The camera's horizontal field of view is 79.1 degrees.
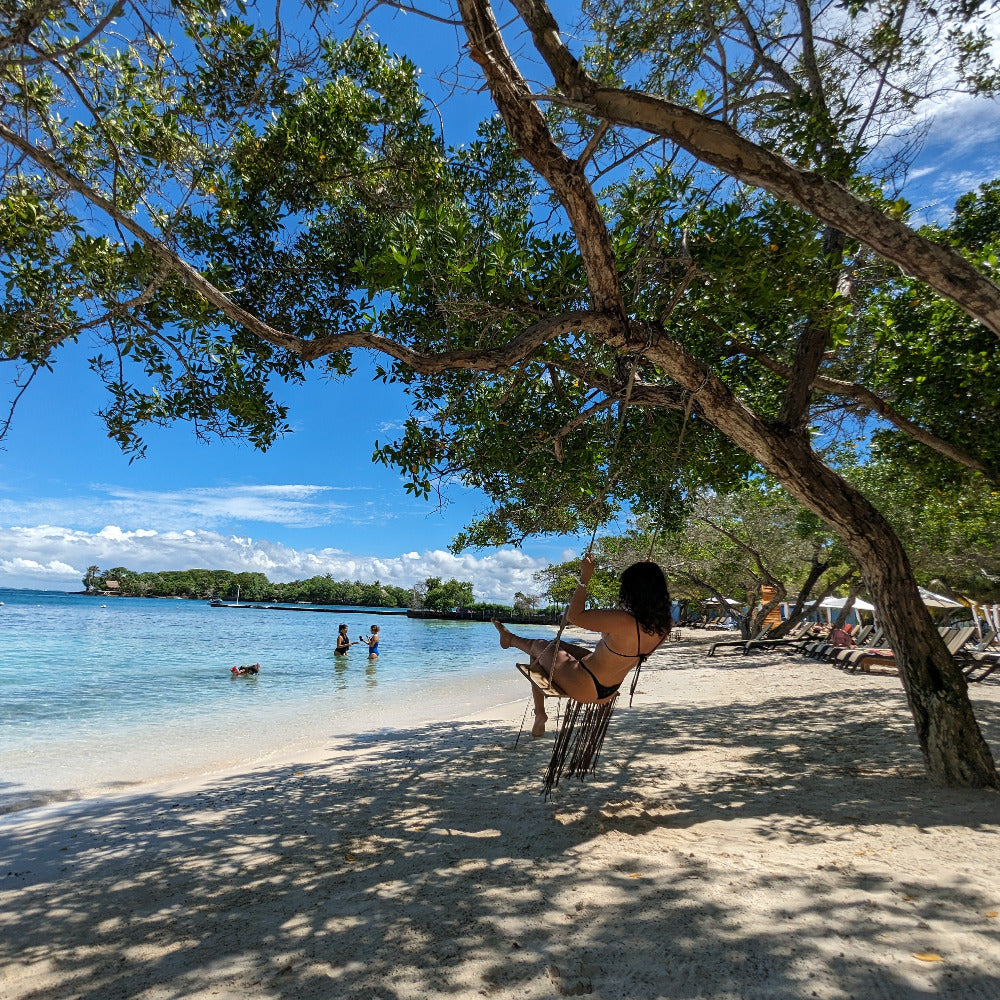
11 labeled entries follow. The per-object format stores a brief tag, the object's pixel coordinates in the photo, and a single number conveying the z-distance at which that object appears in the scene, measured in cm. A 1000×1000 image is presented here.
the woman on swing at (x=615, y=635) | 380
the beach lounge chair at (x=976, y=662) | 1063
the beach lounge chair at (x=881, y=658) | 1200
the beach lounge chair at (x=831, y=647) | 1543
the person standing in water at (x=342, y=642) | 2192
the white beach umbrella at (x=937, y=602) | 1767
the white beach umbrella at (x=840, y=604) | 2160
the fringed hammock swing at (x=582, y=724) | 402
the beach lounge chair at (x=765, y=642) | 1938
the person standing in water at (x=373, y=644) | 2127
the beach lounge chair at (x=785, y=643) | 1925
